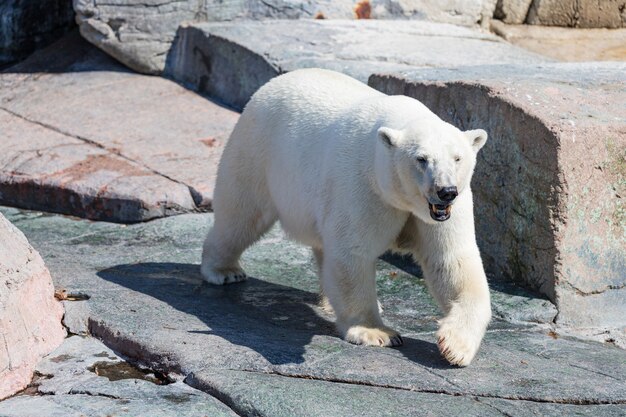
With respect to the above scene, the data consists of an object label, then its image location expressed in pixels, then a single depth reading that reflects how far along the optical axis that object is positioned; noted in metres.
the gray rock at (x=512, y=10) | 19.27
